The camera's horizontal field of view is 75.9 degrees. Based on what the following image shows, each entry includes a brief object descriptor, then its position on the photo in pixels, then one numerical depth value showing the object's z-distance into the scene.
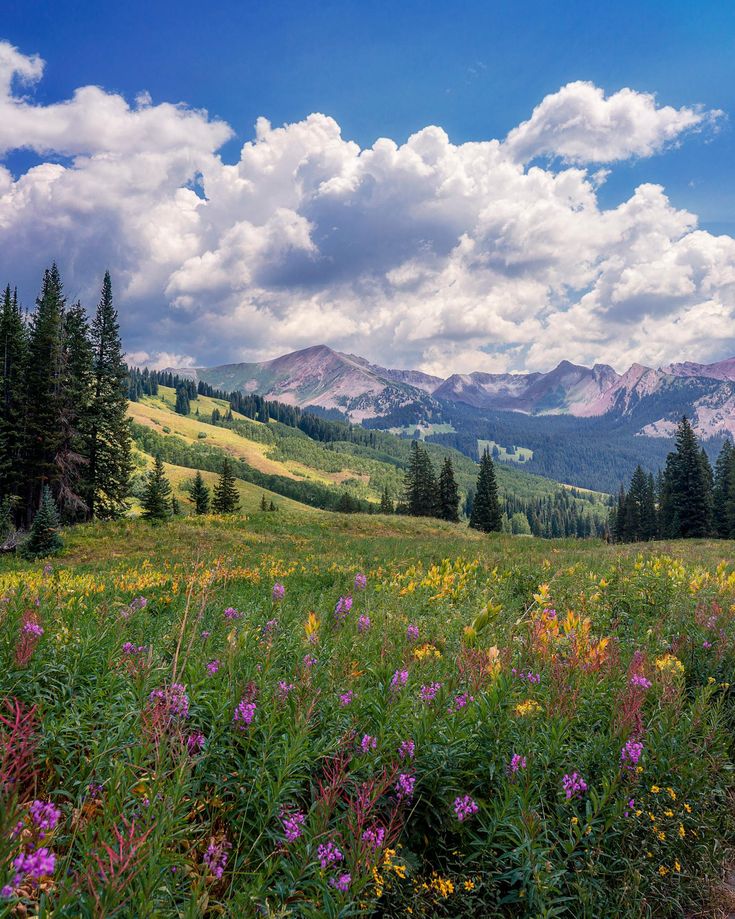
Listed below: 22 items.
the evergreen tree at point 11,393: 32.06
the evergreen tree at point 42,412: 32.12
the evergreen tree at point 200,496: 68.01
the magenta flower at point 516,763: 2.77
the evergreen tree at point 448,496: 71.88
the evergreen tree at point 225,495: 60.16
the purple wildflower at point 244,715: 2.70
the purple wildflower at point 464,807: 2.55
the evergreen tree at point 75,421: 33.12
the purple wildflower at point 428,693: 3.22
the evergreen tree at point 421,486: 72.44
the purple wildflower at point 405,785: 2.48
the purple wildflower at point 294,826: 2.13
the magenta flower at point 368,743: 2.69
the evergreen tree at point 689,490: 52.94
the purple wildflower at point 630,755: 3.05
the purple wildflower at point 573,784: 2.81
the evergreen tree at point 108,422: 35.97
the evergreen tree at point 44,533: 20.14
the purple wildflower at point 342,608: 5.54
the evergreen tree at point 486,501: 67.88
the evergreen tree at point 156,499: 33.19
